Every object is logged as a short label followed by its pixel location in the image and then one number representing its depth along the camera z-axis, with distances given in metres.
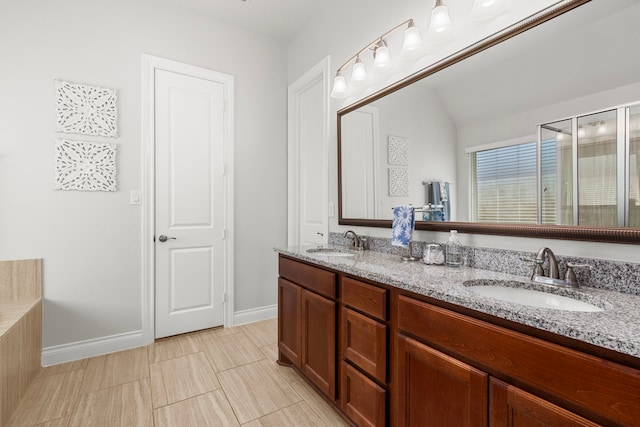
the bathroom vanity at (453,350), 0.70
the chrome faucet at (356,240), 2.19
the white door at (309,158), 2.74
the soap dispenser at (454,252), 1.51
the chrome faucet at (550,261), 1.13
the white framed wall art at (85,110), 2.25
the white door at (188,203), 2.66
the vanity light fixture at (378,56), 1.71
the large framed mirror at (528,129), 1.07
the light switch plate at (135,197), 2.51
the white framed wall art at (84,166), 2.25
